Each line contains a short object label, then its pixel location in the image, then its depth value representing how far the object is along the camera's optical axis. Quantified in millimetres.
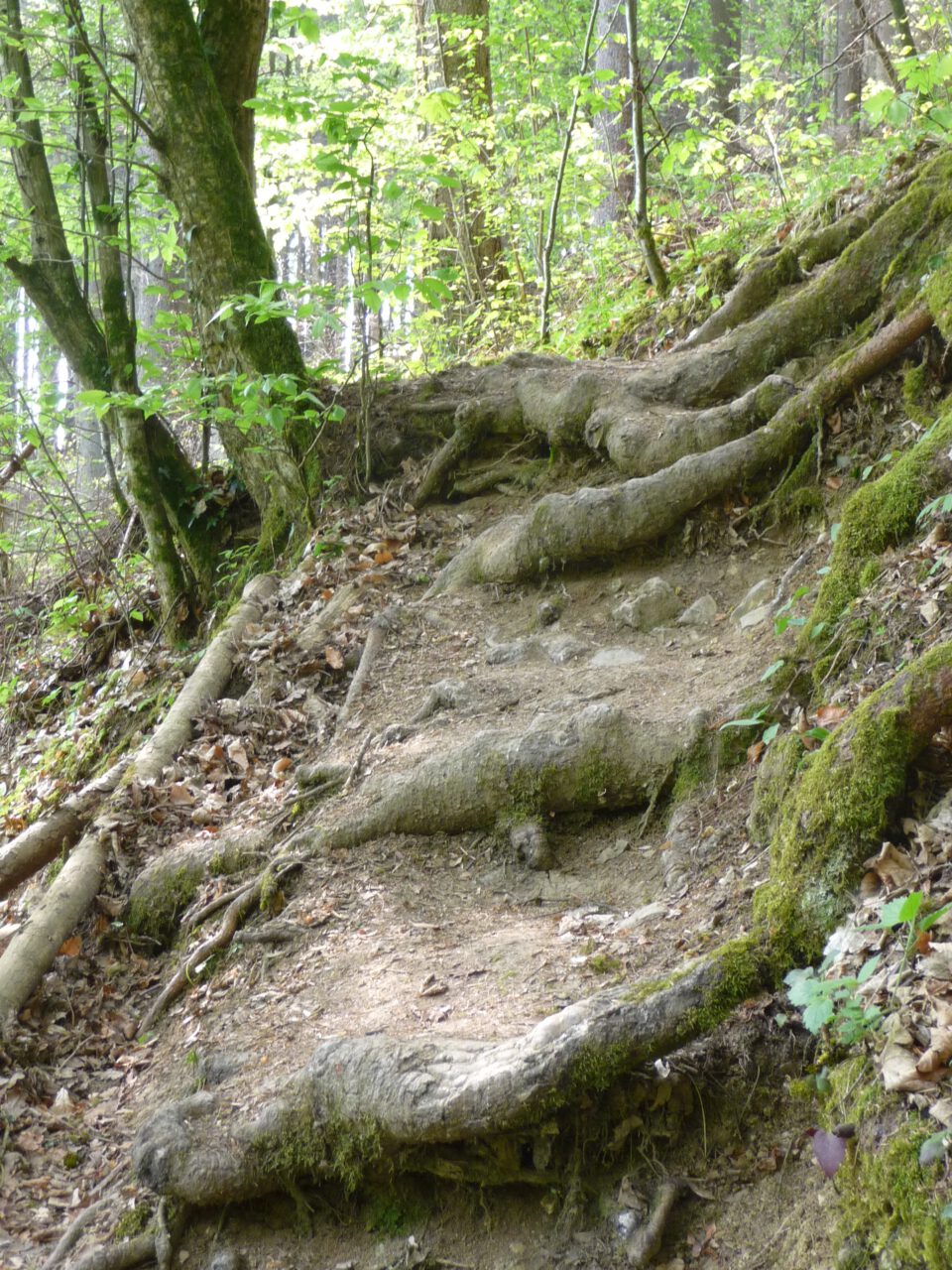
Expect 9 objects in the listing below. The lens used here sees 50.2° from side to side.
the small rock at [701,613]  5391
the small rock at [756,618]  4918
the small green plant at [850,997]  2207
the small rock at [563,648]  5531
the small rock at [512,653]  5688
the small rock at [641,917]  3484
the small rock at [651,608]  5562
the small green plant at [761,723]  3555
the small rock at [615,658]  5254
